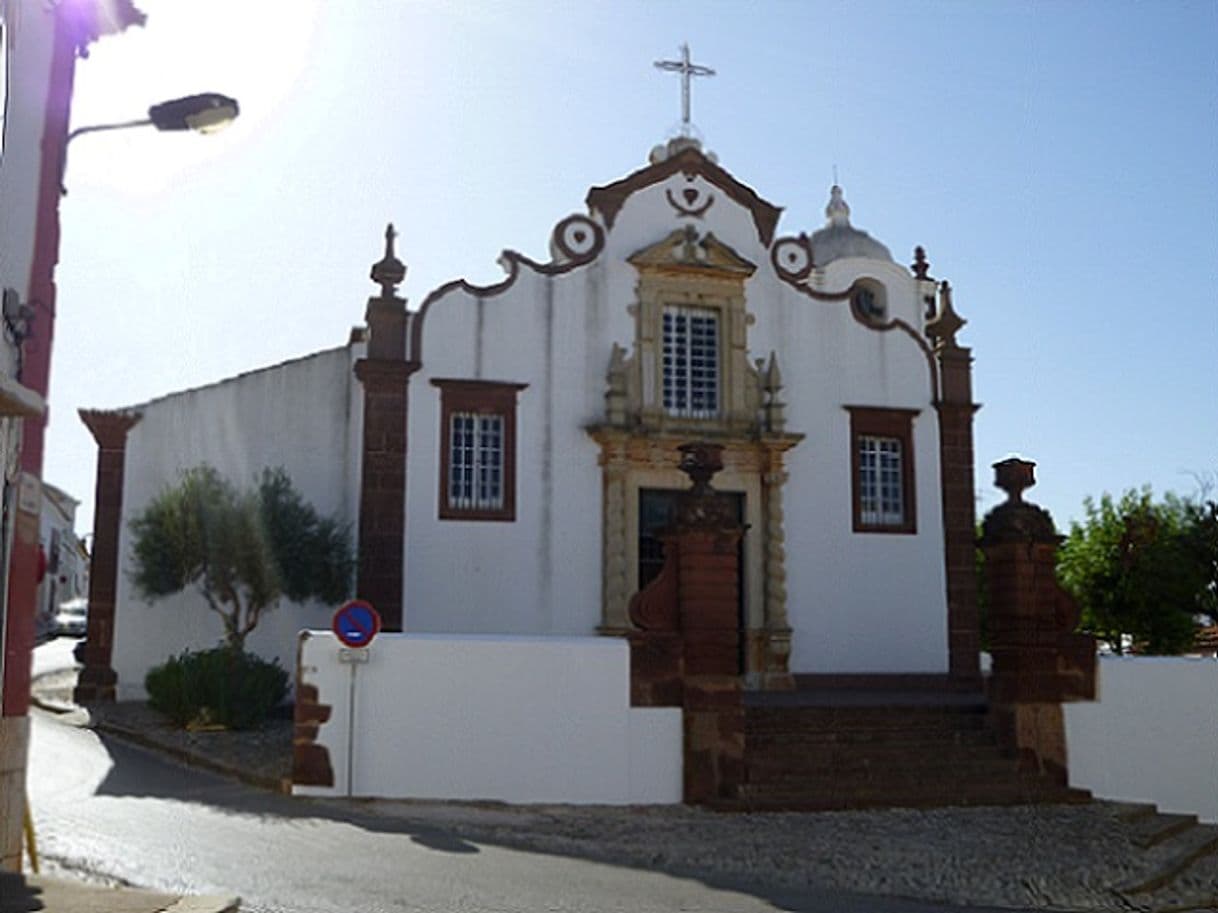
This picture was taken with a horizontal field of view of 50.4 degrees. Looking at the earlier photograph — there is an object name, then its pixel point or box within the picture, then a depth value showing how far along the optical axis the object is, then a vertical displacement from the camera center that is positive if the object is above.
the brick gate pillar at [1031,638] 14.64 -0.03
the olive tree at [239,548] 17.22 +1.09
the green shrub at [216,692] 16.14 -0.76
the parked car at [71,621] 40.00 +0.26
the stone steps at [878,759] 13.23 -1.34
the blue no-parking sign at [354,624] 12.24 +0.07
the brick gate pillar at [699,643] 13.06 -0.10
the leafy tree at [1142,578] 24.14 +1.09
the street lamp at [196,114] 8.61 +3.43
